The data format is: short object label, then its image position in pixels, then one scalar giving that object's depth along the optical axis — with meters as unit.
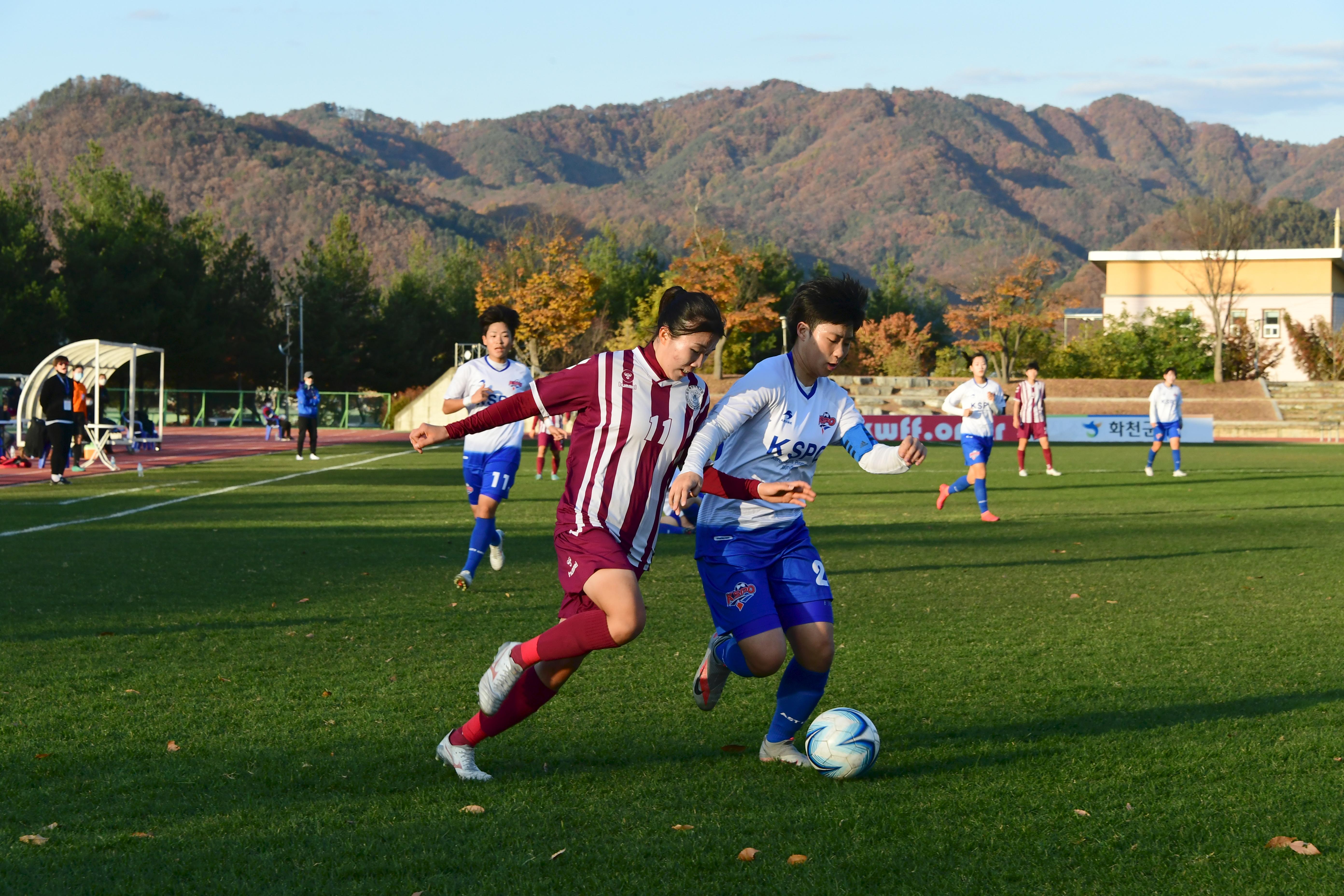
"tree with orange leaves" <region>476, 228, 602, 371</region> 62.91
